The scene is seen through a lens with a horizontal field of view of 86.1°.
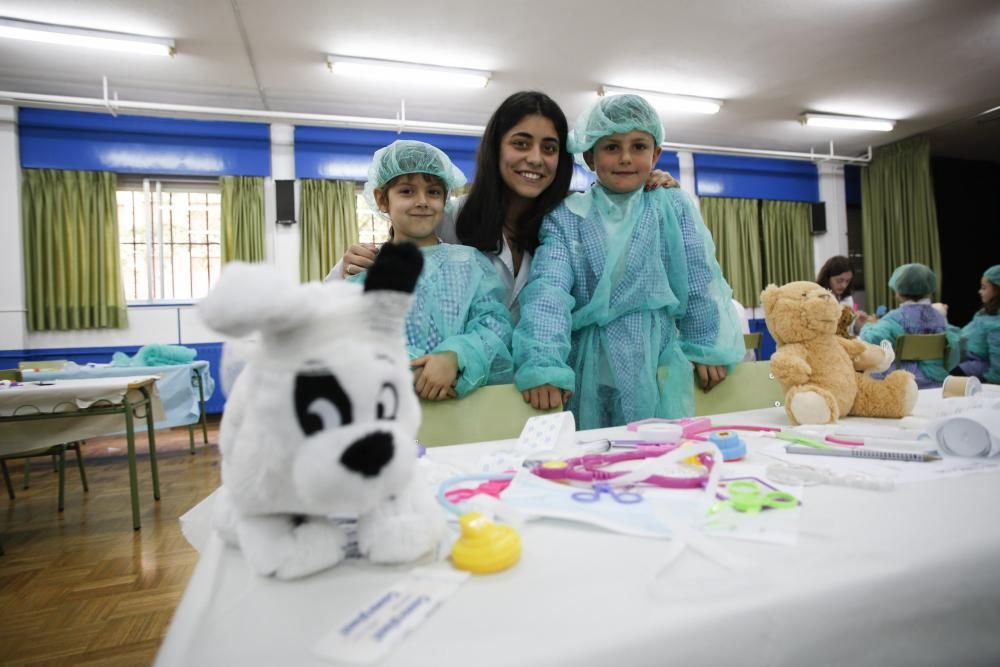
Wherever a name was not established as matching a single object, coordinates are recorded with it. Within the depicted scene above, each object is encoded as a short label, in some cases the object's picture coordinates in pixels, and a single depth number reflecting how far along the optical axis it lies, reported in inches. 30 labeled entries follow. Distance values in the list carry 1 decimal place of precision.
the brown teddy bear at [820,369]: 39.3
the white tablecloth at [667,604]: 13.7
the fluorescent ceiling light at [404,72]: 163.9
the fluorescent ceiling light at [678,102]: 194.4
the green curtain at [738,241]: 255.1
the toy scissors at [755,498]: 21.5
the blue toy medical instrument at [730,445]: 29.4
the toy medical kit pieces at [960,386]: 42.9
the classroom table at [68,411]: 85.4
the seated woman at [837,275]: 164.6
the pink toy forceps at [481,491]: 24.1
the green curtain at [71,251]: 182.4
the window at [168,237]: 197.2
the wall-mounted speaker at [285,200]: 201.8
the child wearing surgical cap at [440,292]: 43.9
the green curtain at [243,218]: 198.1
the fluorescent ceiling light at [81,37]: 137.8
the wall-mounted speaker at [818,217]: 268.8
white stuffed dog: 14.7
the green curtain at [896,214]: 252.1
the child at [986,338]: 136.6
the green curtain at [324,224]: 205.0
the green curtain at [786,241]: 264.8
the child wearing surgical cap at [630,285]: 49.7
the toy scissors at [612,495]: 22.7
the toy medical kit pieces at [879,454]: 28.0
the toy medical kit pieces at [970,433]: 28.2
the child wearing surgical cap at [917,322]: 133.6
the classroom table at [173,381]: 121.6
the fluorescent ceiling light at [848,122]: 220.2
